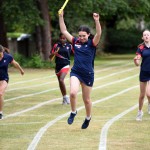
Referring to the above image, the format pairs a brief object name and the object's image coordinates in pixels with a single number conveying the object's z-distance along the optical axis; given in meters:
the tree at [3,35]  37.33
